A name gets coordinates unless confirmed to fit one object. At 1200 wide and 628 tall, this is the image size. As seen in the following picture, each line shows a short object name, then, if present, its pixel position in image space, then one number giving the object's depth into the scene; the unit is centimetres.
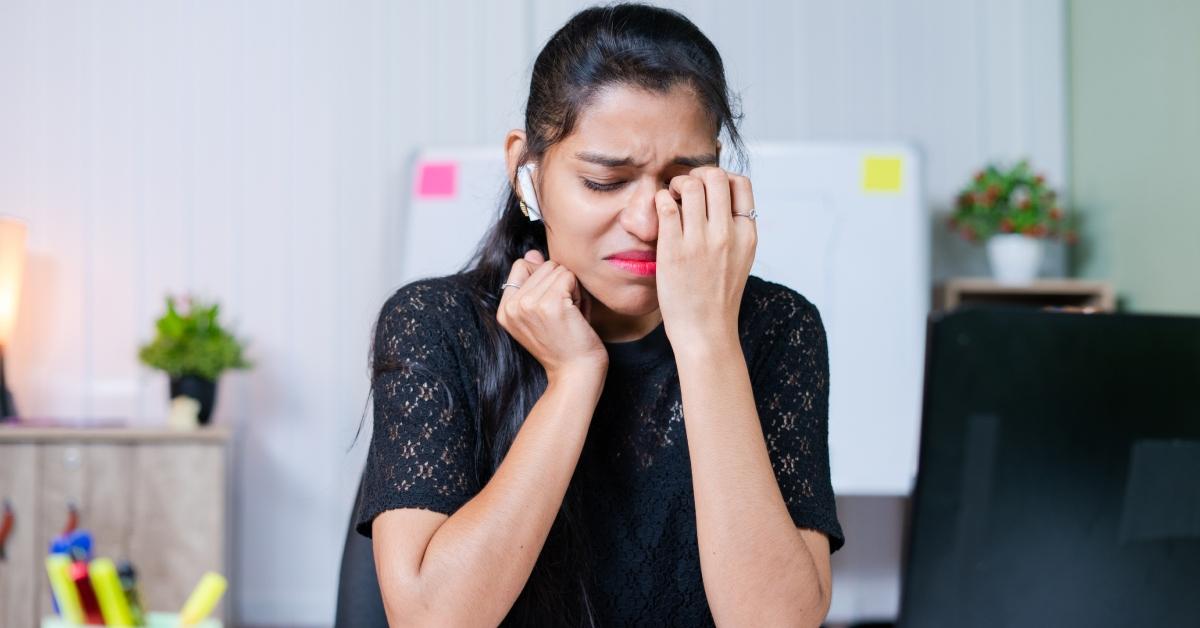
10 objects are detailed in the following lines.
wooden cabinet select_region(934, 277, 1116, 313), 280
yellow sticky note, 276
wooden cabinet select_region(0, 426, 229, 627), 247
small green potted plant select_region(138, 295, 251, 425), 262
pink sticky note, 277
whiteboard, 265
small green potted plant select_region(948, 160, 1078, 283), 285
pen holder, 59
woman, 100
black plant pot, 264
